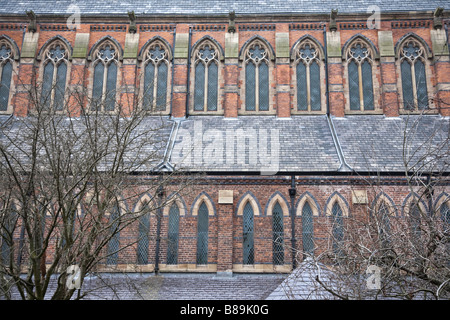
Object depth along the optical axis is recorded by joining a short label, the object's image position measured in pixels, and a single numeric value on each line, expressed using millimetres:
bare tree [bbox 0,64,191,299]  8922
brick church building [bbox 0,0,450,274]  18984
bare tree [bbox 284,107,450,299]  7184
